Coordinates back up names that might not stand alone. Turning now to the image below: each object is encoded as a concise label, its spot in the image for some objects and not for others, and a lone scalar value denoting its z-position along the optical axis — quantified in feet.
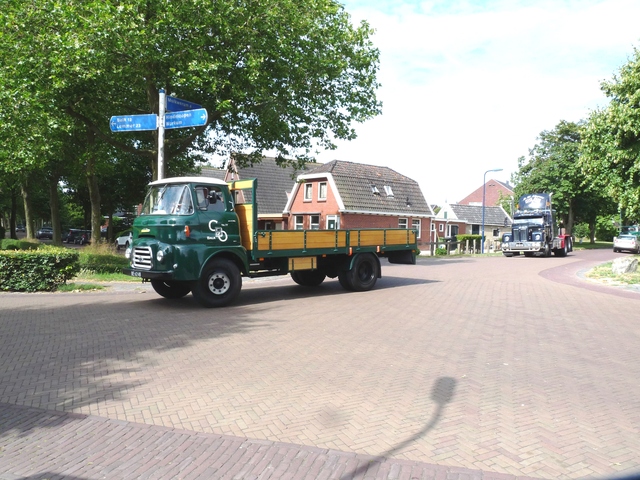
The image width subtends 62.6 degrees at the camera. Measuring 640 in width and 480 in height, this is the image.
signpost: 41.68
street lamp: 112.16
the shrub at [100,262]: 54.65
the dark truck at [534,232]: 103.04
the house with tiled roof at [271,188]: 129.39
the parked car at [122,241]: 120.98
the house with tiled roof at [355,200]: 118.01
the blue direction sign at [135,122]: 42.93
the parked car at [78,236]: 145.59
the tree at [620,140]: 57.36
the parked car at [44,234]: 183.05
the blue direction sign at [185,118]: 39.24
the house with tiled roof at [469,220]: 168.49
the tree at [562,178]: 147.43
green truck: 34.12
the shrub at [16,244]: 74.69
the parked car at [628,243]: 120.78
